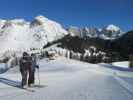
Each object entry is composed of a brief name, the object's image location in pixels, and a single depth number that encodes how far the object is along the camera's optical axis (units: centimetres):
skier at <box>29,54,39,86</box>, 613
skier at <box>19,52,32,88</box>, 597
